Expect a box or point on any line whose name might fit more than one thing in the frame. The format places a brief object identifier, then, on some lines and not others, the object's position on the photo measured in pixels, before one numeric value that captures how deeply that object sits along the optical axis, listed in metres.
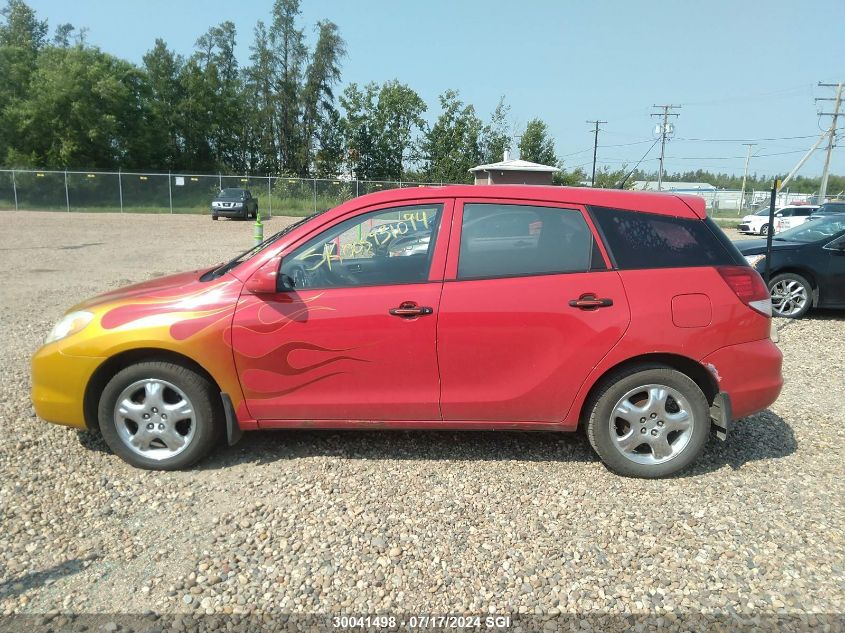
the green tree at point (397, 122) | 50.16
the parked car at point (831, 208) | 25.75
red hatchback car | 3.61
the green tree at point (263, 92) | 53.34
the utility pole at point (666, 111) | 57.56
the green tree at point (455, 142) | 48.59
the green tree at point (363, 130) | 50.91
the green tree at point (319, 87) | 52.09
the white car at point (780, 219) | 27.00
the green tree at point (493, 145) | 49.56
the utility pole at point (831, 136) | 45.16
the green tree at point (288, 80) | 52.72
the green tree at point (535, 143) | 51.50
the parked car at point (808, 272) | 8.38
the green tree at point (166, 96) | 48.21
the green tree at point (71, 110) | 39.72
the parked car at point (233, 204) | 31.27
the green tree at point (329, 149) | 53.16
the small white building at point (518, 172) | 28.64
